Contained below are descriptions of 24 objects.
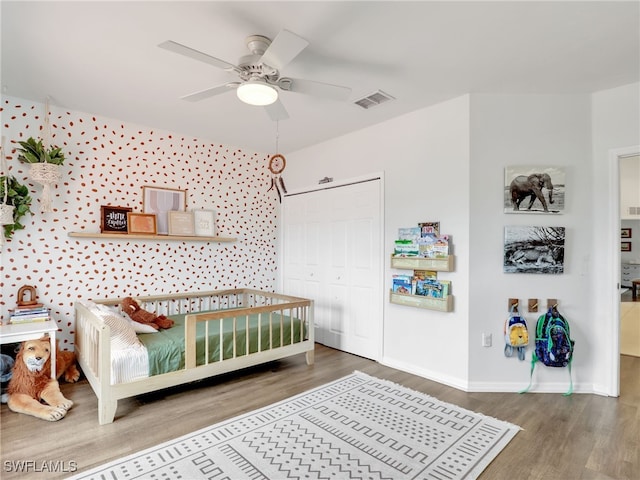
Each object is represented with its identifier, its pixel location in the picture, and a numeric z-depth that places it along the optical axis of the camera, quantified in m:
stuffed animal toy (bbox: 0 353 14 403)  2.63
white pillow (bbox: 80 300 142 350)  2.50
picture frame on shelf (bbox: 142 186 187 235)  3.76
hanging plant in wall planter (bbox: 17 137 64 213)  2.95
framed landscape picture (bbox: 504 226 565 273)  2.89
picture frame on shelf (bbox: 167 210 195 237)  3.85
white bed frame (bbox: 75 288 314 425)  2.36
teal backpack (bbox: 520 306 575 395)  2.78
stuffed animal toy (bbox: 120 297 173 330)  3.19
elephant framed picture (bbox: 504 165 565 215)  2.92
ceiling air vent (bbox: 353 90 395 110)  2.95
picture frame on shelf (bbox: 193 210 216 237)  4.08
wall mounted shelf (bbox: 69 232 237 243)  3.27
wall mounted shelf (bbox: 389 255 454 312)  3.02
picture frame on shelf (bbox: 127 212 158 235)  3.60
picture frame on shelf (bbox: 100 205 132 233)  3.47
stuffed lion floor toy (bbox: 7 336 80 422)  2.41
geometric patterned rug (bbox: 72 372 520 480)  1.86
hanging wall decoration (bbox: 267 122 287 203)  4.83
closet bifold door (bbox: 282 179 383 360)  3.76
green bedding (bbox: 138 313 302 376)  2.66
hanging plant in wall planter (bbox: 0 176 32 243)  2.86
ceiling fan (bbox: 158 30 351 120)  1.79
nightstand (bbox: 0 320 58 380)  2.56
